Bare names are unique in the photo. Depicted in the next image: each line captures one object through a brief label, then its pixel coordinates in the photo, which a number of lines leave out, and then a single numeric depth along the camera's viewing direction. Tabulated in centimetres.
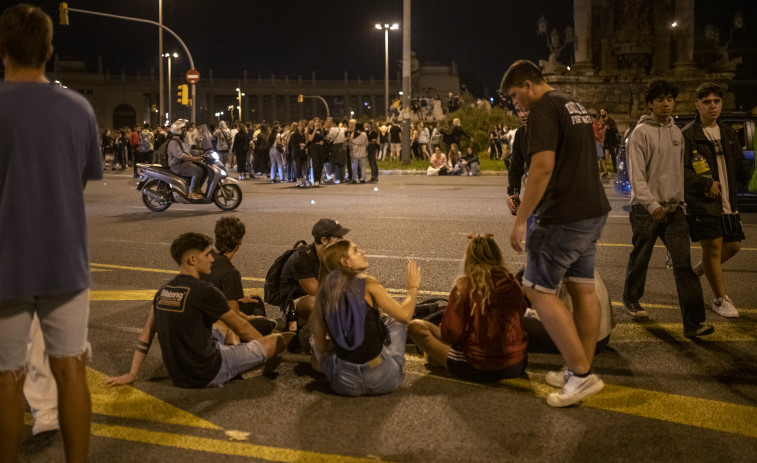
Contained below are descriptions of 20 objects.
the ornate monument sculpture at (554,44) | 4094
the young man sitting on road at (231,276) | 564
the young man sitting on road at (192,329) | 468
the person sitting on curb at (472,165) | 2616
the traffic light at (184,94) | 3697
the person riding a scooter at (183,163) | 1535
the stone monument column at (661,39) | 4228
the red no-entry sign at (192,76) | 3219
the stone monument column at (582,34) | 4025
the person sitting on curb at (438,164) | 2619
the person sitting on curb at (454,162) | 2620
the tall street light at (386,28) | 5597
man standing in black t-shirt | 439
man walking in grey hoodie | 586
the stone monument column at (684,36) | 4106
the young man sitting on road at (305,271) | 586
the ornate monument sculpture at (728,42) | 4212
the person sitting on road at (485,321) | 482
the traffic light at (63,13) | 2931
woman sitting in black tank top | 466
